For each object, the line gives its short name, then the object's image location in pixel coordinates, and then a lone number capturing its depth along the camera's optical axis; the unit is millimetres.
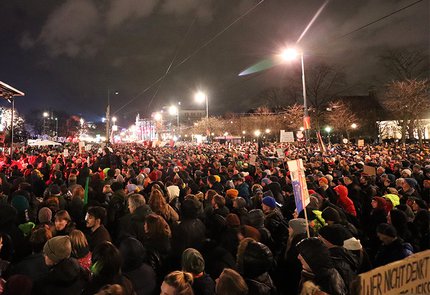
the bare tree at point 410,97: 33000
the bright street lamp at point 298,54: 18430
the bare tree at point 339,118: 43059
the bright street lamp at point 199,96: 28714
